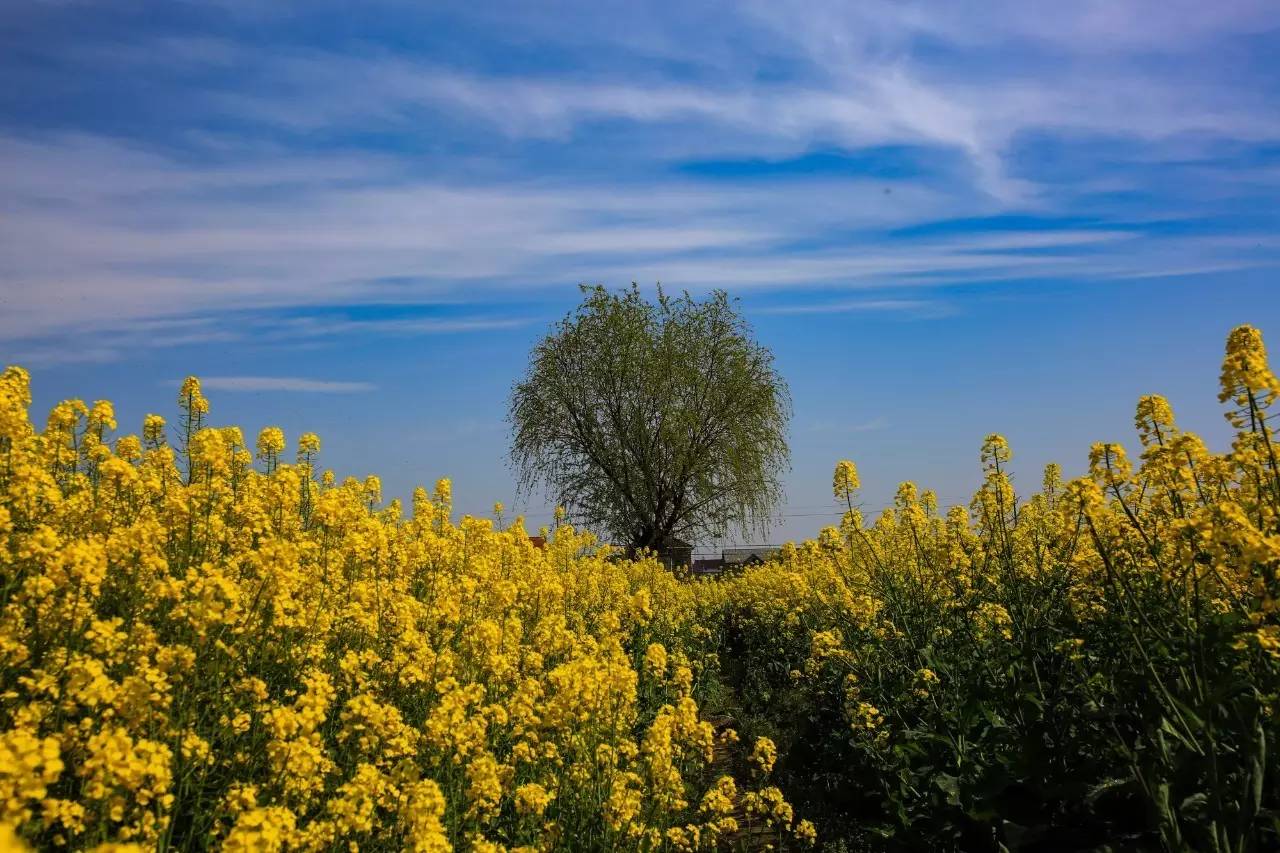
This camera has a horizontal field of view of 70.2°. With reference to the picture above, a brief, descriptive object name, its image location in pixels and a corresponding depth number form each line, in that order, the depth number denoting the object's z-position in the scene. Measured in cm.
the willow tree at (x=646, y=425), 3084
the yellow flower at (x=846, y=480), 788
